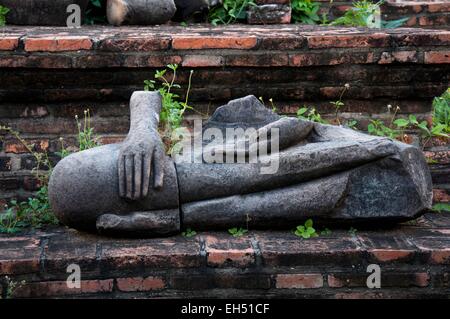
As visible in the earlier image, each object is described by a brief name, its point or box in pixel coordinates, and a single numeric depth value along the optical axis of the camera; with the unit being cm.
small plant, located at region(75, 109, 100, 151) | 360
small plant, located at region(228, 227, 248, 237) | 307
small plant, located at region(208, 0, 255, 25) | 515
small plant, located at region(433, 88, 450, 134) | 423
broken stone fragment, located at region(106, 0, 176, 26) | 481
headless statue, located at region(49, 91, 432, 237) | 296
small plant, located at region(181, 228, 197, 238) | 306
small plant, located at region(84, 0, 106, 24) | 512
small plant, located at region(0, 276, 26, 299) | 272
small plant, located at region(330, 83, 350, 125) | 396
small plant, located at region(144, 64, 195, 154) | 339
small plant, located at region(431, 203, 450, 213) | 362
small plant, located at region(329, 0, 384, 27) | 493
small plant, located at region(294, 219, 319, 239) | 307
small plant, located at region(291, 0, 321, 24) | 525
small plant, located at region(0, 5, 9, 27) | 479
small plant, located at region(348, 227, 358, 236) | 313
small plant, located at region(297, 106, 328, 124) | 386
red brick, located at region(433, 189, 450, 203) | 386
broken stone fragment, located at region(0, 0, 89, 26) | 479
